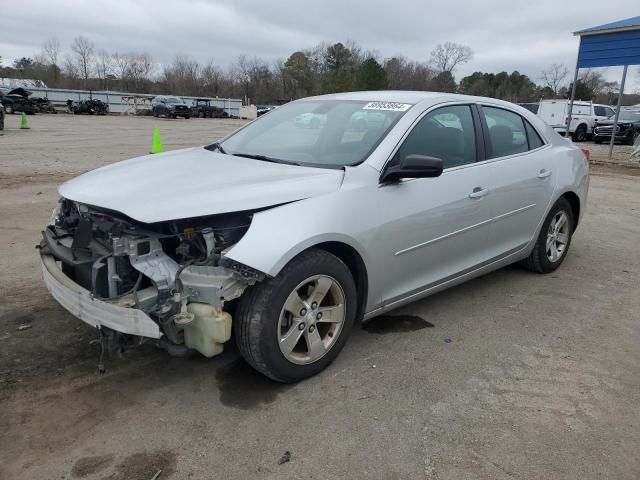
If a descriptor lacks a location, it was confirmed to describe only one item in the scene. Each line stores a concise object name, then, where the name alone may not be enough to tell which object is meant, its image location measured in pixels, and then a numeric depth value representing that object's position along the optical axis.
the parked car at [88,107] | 41.44
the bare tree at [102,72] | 89.69
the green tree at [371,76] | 61.86
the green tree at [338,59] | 89.54
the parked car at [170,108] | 42.12
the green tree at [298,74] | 86.38
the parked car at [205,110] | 46.81
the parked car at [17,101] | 33.25
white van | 26.88
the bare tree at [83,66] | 90.51
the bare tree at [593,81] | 68.38
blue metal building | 15.50
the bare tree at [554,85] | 87.53
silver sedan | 2.67
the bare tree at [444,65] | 94.94
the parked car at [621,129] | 24.80
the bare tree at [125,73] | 86.29
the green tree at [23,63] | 91.72
